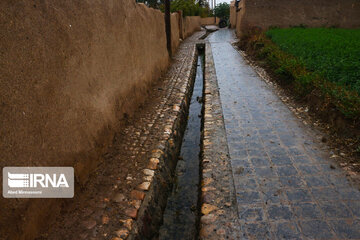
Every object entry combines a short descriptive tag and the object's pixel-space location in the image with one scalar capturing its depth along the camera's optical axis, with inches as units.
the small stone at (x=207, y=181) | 126.6
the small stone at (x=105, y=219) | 98.0
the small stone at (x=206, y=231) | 98.4
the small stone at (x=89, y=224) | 95.0
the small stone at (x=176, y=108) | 215.9
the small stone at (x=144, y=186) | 119.2
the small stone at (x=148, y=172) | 129.6
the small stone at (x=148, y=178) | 125.3
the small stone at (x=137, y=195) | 113.2
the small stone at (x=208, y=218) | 104.0
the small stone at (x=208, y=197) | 115.2
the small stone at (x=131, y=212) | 103.4
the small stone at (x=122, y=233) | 93.6
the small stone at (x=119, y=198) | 110.0
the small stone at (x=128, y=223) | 98.1
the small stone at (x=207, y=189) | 121.6
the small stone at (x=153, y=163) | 135.2
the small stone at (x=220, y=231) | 98.4
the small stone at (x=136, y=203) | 108.5
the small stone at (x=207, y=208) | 109.0
